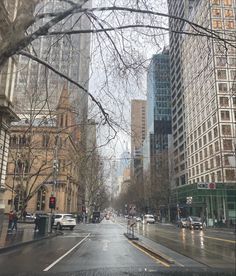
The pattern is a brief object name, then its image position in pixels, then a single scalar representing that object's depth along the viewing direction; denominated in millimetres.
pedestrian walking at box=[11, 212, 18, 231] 19496
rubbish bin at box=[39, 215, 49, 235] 20735
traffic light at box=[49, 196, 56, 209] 22794
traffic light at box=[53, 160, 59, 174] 21798
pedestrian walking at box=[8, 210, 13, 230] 19567
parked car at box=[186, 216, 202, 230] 34584
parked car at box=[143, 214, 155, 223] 52720
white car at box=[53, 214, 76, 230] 29605
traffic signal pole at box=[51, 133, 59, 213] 21787
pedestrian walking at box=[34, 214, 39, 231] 21559
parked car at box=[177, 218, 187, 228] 38038
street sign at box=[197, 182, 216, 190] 36996
